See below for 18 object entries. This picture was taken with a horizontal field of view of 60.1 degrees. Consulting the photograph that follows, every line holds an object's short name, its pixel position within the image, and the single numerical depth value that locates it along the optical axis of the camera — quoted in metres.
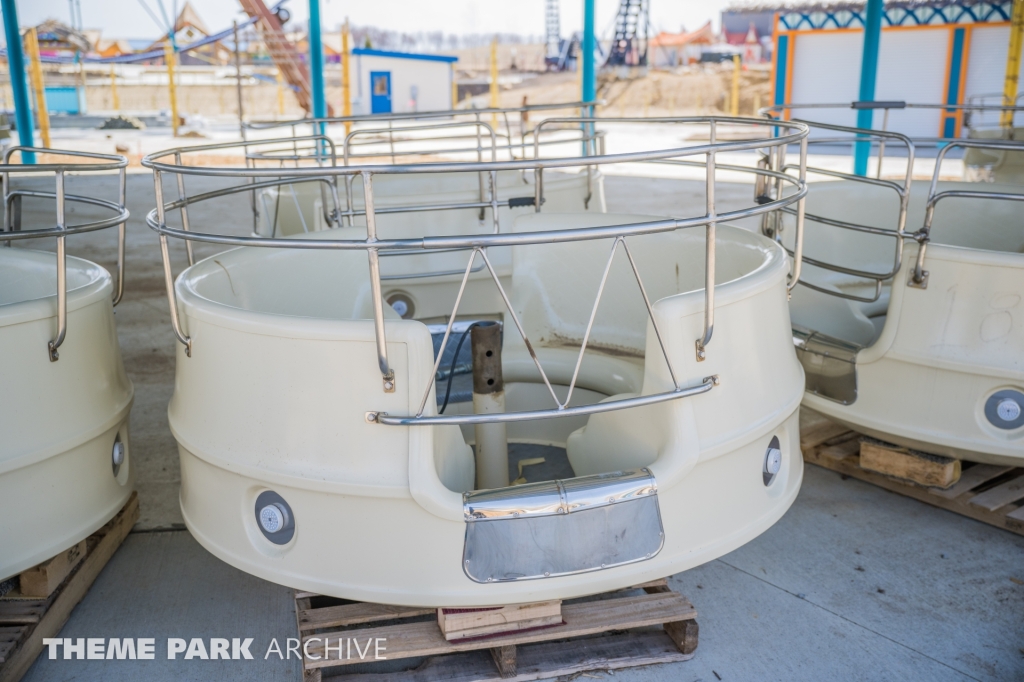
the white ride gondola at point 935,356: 3.39
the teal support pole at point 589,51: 12.21
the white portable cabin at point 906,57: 19.66
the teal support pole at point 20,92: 13.16
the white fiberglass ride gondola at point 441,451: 2.38
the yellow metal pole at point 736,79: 23.69
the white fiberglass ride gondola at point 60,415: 2.75
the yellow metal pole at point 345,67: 15.60
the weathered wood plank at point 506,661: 2.63
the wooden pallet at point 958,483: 3.51
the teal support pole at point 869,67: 10.34
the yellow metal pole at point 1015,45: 14.71
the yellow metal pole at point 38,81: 17.83
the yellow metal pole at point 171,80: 21.36
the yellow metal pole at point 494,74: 19.25
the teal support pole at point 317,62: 11.44
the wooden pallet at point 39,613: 2.69
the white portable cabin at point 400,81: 26.72
